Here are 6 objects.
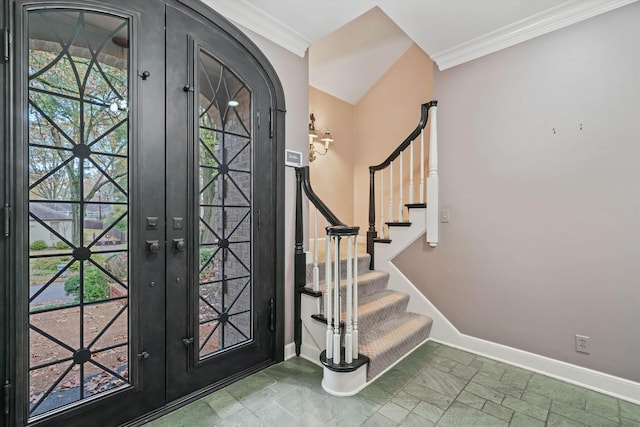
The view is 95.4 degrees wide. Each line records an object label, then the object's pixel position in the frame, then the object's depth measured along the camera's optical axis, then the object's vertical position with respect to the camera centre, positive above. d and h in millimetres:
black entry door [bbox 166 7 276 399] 1826 +26
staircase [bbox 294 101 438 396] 2039 -806
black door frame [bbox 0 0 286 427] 1300 -61
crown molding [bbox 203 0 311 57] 2049 +1461
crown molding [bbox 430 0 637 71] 2082 +1486
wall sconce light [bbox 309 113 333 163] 3917 +1023
